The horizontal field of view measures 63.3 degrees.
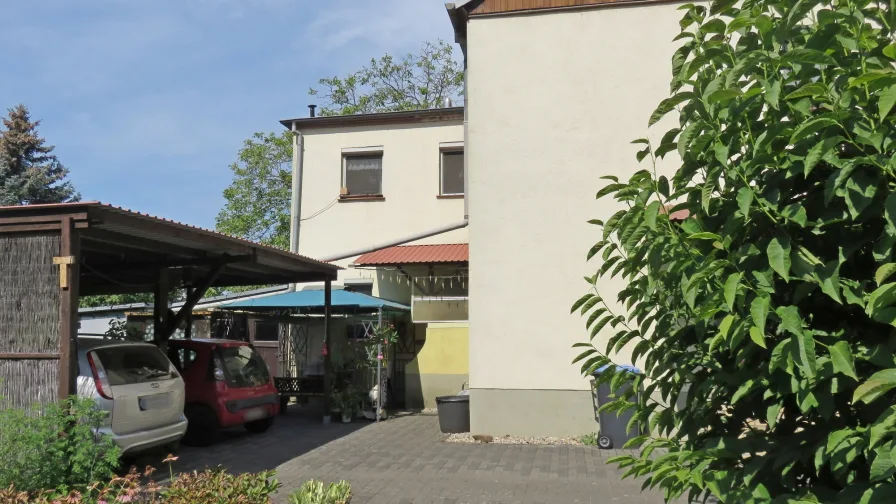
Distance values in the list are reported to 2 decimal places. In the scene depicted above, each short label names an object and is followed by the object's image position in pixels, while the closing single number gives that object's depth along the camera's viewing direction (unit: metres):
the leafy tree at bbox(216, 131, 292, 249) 36.31
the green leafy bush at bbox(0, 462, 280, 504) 4.39
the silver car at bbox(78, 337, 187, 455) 8.89
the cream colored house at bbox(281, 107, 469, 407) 17.20
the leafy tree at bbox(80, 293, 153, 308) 29.48
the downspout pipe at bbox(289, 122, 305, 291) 18.66
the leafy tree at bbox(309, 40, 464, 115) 33.66
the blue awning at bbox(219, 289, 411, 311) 15.36
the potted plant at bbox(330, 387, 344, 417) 14.68
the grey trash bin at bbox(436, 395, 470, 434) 12.38
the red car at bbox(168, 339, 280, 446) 11.74
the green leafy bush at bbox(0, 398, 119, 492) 6.16
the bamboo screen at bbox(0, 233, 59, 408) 7.57
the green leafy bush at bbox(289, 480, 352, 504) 4.85
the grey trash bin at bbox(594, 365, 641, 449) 10.75
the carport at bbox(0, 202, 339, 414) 7.48
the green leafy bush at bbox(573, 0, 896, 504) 2.20
